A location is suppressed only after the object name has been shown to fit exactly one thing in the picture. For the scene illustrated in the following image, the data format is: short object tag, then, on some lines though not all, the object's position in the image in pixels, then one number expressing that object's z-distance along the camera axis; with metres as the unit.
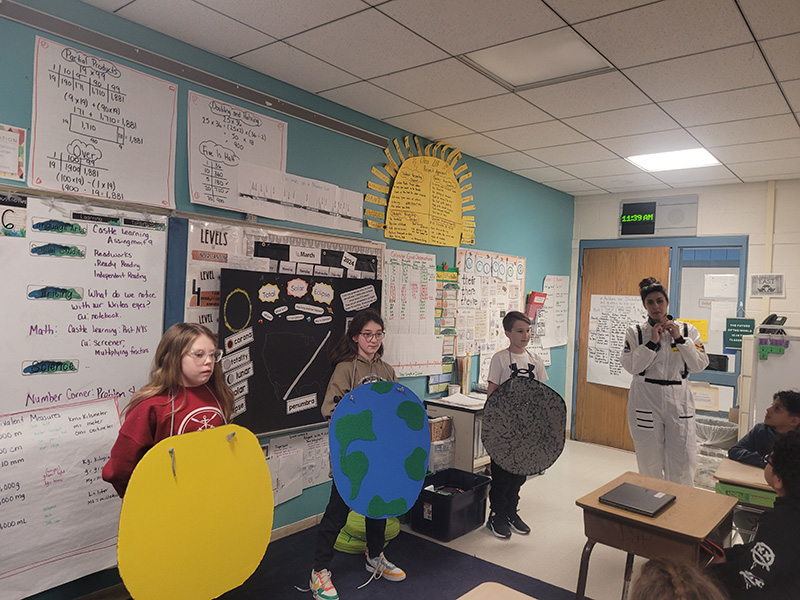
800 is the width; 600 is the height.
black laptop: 2.20
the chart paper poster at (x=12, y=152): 2.21
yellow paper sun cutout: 3.99
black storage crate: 3.40
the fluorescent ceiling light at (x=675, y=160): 4.36
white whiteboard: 2.23
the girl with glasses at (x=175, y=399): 1.89
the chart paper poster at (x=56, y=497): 2.21
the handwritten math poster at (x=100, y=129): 2.31
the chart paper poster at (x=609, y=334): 5.87
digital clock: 5.73
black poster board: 2.96
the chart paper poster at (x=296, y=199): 3.07
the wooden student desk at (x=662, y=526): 2.04
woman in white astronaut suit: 3.47
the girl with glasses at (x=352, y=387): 2.70
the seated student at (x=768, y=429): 2.71
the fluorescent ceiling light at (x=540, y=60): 2.60
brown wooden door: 5.78
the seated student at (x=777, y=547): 1.64
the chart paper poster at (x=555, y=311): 5.86
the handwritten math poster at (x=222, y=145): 2.83
